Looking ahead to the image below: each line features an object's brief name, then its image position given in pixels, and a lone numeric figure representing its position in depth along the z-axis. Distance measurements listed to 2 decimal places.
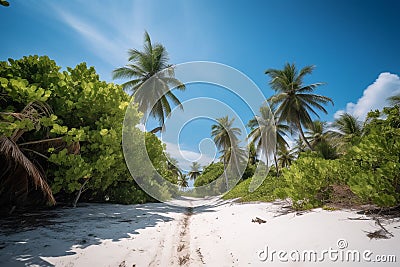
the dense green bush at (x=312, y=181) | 4.47
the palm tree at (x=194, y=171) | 53.34
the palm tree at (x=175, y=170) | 37.16
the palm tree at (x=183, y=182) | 52.30
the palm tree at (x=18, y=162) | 3.31
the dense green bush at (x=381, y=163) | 2.97
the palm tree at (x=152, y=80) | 16.97
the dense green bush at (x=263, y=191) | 10.00
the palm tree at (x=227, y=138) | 28.55
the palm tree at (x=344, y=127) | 18.66
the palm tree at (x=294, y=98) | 17.64
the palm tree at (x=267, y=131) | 21.80
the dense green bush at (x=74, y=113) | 3.96
